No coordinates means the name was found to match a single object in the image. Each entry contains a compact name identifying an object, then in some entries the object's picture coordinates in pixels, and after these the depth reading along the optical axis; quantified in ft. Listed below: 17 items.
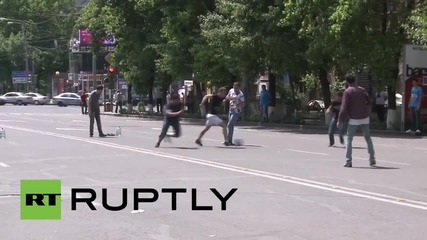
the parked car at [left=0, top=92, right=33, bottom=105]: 262.88
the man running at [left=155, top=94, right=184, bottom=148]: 66.18
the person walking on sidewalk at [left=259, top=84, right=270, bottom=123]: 117.19
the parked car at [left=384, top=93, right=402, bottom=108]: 124.98
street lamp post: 281.58
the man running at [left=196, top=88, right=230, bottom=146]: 66.18
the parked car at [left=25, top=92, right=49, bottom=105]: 266.16
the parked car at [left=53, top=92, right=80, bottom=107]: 254.88
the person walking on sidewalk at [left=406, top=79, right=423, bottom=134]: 83.87
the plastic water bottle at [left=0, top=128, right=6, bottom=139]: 79.51
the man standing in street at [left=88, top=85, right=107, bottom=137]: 78.56
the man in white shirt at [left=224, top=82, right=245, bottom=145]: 67.26
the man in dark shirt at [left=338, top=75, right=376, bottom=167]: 49.26
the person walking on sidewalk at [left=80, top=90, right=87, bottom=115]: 160.86
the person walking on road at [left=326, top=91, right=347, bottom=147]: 67.41
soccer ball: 68.87
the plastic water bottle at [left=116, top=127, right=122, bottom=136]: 83.96
